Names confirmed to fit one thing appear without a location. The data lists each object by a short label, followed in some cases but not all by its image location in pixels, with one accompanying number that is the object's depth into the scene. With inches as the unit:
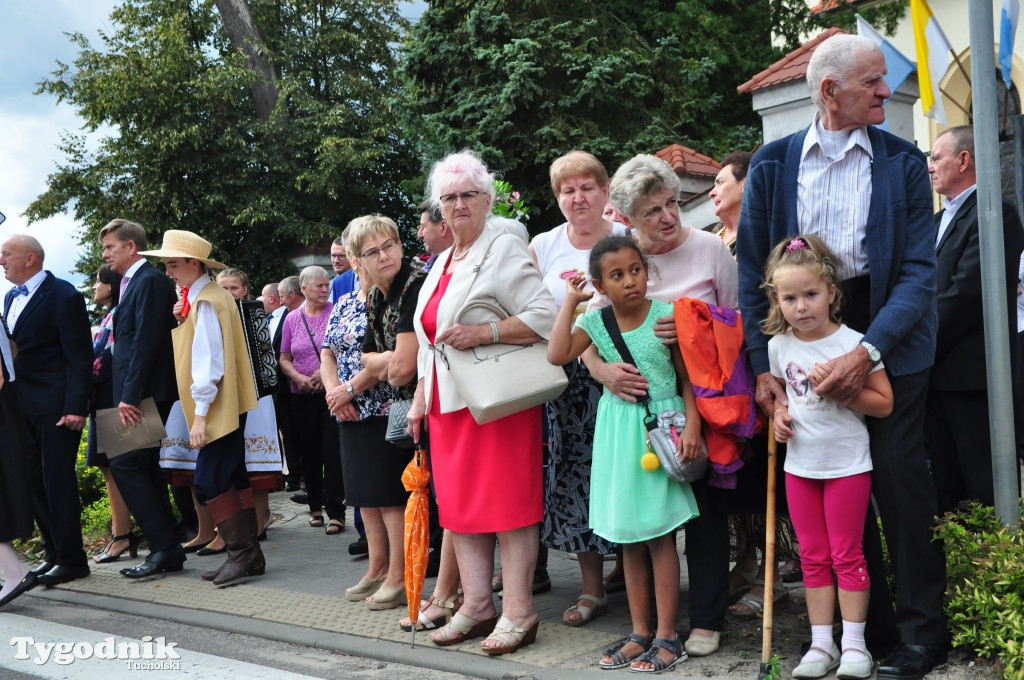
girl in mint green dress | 167.3
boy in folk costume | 265.1
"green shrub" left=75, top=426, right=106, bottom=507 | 393.7
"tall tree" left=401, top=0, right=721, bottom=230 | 709.3
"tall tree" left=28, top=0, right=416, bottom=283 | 1089.4
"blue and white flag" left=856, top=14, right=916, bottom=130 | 321.3
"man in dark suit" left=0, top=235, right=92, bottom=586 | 277.3
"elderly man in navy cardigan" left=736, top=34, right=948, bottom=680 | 150.5
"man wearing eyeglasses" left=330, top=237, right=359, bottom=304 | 283.9
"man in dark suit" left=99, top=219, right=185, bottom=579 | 277.4
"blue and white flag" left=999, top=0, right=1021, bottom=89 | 283.7
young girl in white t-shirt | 151.9
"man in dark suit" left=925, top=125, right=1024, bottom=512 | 185.3
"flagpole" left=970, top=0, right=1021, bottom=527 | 161.6
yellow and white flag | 283.4
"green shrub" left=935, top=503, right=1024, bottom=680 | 141.3
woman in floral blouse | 218.2
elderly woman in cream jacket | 183.9
